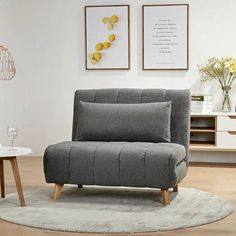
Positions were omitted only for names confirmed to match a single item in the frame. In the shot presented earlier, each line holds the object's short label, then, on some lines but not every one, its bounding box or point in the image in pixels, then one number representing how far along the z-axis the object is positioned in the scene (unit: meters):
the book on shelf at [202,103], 8.12
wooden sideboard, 7.86
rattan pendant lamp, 8.87
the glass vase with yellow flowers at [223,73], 8.03
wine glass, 5.59
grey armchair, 5.39
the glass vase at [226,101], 8.08
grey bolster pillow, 5.94
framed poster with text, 8.25
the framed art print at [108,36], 8.43
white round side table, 5.30
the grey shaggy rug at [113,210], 4.73
